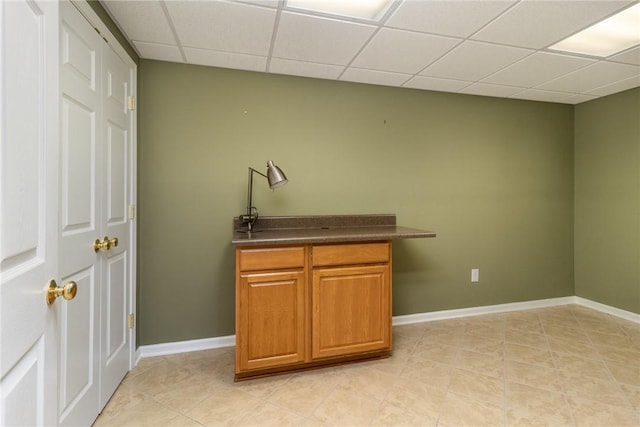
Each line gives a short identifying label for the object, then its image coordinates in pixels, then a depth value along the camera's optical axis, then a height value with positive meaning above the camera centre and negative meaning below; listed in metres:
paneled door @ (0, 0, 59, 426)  0.62 +0.00
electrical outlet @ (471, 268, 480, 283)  3.09 -0.65
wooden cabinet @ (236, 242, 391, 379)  1.90 -0.64
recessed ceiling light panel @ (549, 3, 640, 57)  1.82 +1.18
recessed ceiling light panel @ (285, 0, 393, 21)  1.66 +1.15
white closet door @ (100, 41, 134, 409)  1.69 -0.06
